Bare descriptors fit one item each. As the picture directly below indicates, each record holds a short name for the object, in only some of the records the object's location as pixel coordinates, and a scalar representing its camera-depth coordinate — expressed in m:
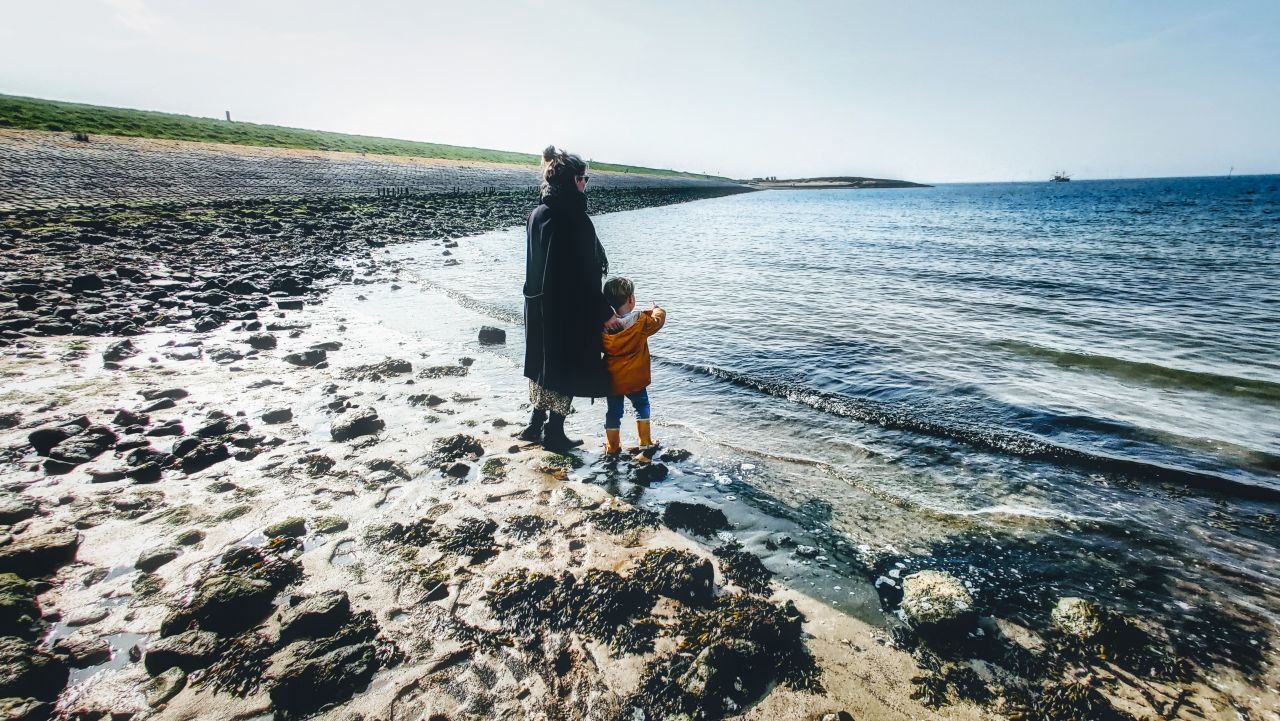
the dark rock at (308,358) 8.21
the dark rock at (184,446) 5.25
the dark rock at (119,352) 7.65
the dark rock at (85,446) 5.03
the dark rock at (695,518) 4.71
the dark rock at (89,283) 11.05
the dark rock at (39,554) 3.55
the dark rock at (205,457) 5.07
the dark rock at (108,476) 4.77
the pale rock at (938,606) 3.54
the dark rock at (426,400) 7.16
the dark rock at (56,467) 4.83
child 5.37
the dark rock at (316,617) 3.25
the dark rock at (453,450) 5.57
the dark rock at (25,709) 2.54
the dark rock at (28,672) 2.70
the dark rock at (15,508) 4.12
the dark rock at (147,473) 4.84
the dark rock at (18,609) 3.08
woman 5.17
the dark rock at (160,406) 6.24
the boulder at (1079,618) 3.63
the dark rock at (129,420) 5.81
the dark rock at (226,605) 3.26
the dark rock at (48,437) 5.11
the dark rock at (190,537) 4.07
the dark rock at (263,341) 8.69
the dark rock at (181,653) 2.98
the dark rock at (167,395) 6.51
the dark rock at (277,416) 6.22
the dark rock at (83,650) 2.99
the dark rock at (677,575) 3.76
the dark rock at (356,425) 5.92
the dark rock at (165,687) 2.81
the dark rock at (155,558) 3.78
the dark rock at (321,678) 2.83
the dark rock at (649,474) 5.53
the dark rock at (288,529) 4.22
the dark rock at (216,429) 5.65
